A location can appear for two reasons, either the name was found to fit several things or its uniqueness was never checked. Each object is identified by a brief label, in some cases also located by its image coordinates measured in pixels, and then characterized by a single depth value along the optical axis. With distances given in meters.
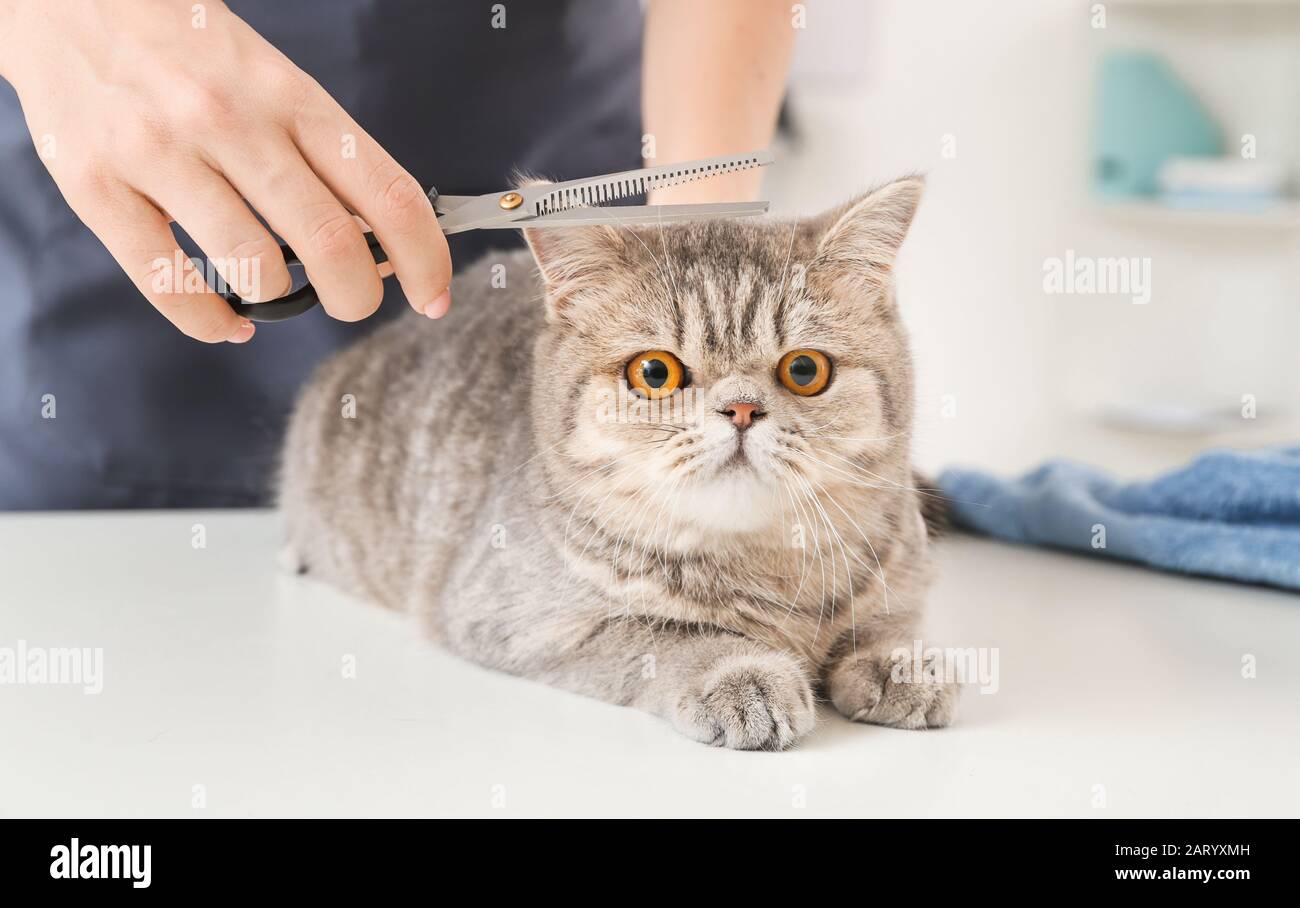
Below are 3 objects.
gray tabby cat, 0.48
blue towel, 0.63
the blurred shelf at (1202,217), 1.20
